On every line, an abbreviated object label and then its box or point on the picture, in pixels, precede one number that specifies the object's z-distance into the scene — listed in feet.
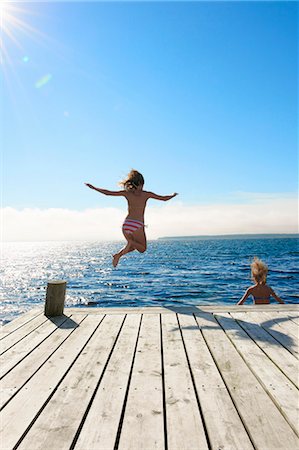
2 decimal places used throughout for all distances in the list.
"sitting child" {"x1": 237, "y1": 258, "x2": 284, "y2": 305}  24.64
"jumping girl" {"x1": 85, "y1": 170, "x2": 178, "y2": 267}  19.77
